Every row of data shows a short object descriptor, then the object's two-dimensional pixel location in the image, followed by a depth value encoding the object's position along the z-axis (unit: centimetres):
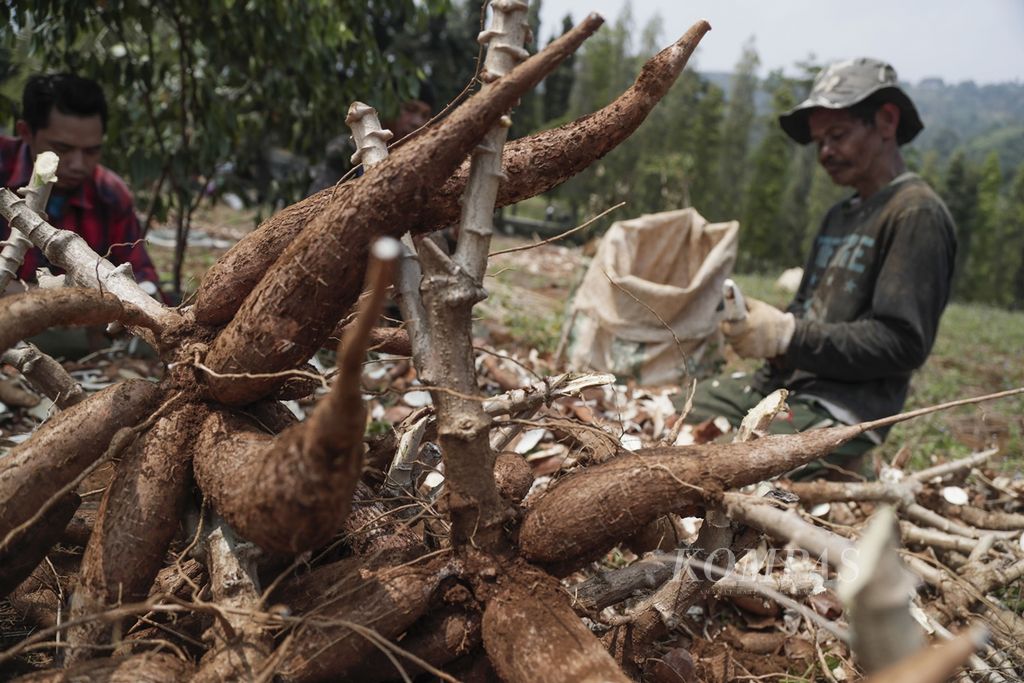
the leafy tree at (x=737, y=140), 2783
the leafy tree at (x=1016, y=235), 2961
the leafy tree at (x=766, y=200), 2680
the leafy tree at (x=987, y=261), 2988
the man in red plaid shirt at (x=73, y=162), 284
